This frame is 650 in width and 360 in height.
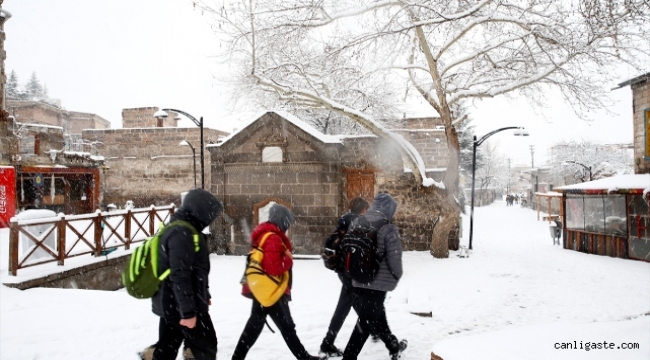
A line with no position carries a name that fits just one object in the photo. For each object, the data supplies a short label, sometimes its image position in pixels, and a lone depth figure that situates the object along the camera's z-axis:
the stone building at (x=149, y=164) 22.08
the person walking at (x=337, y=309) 4.02
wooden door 12.50
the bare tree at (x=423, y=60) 8.41
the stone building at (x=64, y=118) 22.80
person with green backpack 2.74
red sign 12.24
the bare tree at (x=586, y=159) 38.38
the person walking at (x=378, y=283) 3.56
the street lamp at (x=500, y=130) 12.80
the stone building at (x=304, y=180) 12.19
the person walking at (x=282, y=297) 3.38
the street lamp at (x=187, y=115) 12.00
